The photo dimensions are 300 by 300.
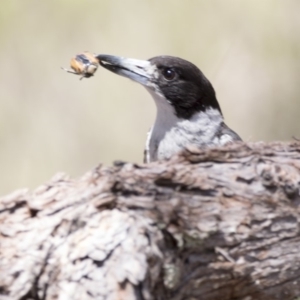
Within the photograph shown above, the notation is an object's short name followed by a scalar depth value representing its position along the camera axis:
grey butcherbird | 4.40
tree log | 4.24
